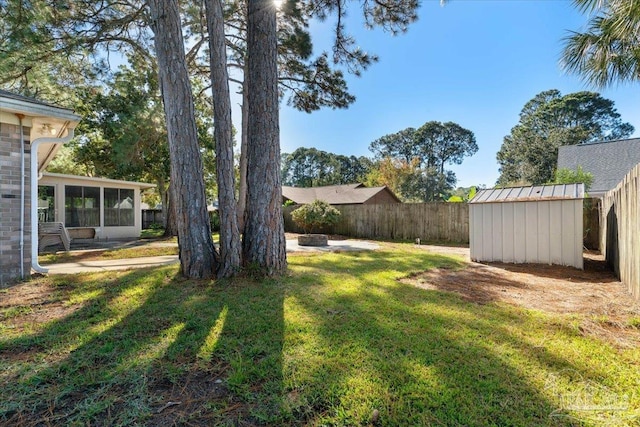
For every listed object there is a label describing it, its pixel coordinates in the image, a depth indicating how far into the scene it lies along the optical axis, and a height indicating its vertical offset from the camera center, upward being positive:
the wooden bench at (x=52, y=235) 7.73 -0.51
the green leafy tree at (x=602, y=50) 5.51 +3.53
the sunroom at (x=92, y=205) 11.17 +0.48
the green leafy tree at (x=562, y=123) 31.66 +11.51
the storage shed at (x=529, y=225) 5.64 -0.24
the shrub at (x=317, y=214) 11.66 +0.03
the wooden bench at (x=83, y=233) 10.31 -0.61
